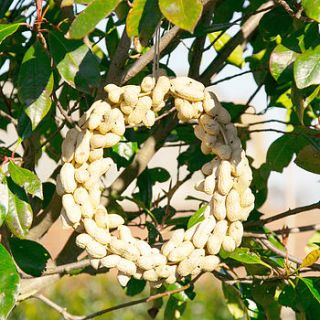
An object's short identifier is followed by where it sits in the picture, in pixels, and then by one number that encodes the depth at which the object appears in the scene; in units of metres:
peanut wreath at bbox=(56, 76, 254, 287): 1.47
